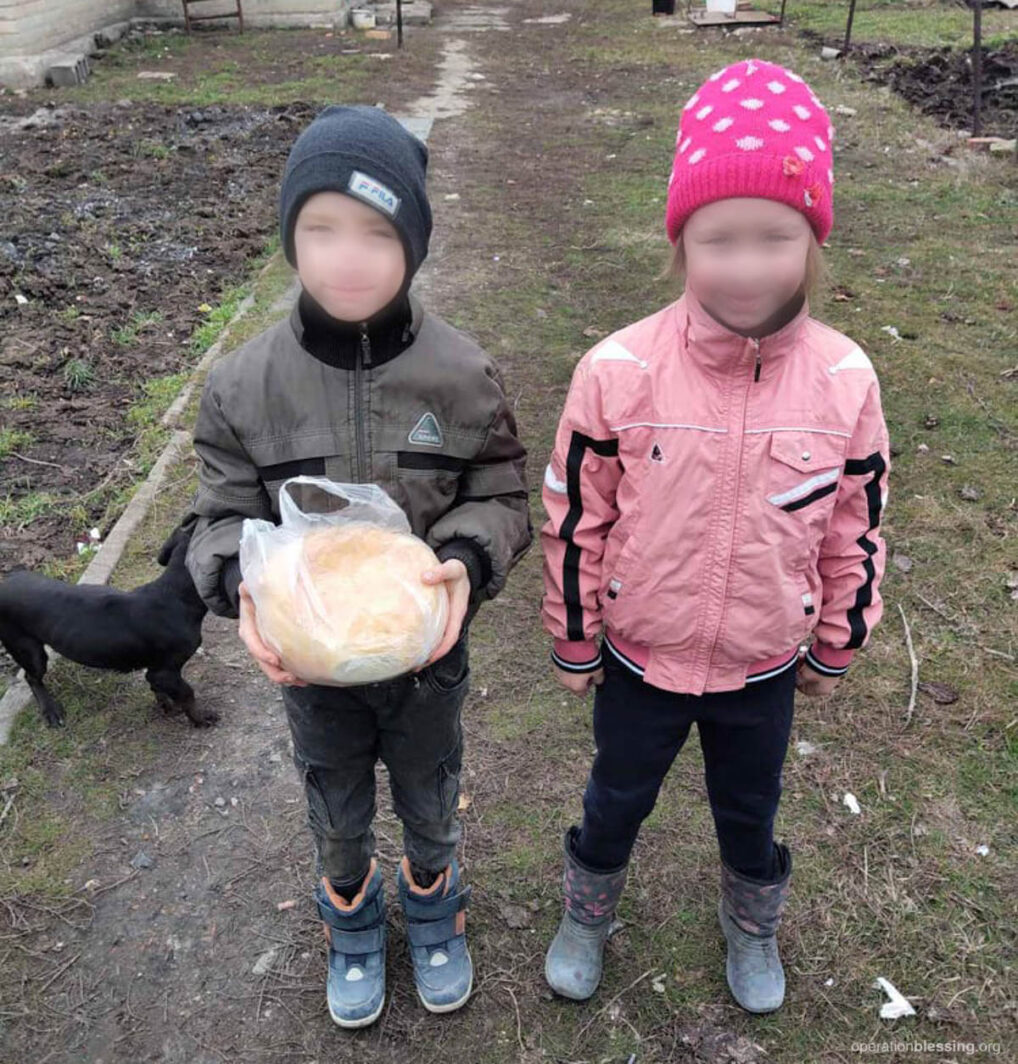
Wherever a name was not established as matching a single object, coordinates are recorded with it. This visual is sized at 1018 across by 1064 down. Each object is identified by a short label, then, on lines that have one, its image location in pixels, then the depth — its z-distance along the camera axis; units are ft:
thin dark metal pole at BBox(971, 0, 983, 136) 29.96
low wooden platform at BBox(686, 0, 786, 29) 56.24
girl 5.45
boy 5.44
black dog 9.88
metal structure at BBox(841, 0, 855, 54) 43.06
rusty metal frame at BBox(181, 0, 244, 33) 53.83
